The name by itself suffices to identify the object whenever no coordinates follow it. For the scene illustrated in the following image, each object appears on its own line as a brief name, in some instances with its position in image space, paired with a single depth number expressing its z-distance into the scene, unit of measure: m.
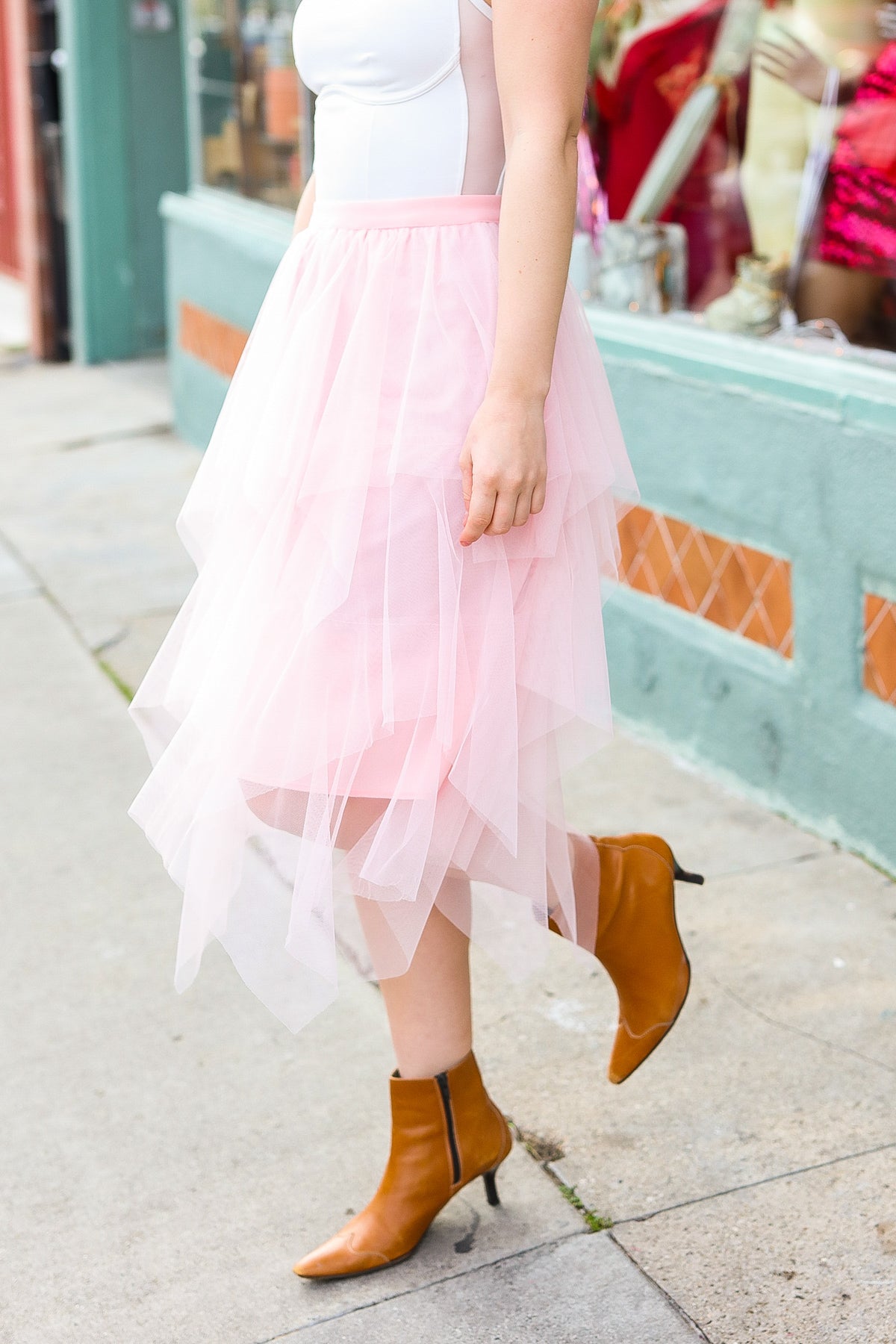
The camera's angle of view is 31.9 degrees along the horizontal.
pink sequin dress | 3.59
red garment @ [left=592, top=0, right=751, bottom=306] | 4.10
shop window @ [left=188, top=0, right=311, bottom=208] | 5.86
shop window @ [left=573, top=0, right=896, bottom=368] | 3.63
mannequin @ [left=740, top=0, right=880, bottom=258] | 3.64
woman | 1.76
